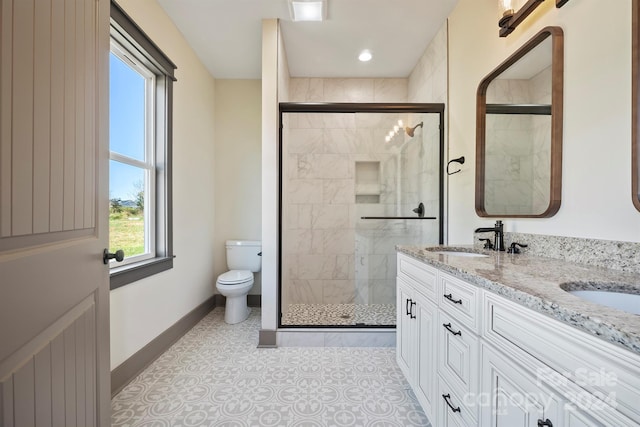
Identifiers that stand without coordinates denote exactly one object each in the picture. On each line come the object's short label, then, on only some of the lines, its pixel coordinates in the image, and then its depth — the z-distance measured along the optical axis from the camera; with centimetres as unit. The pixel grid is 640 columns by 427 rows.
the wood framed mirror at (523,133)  118
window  172
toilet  250
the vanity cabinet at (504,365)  51
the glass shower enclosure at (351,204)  238
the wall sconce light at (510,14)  126
